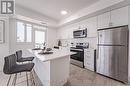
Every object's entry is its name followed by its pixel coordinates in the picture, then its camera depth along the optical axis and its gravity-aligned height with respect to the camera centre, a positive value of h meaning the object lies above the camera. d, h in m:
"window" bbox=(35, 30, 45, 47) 3.86 +0.34
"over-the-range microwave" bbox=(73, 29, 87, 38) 2.85 +0.46
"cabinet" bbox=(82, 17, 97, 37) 2.50 +0.75
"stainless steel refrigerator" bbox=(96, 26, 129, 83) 1.62 -0.34
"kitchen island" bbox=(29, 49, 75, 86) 1.27 -0.73
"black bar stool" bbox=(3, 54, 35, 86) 1.09 -0.55
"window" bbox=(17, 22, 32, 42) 3.16 +0.58
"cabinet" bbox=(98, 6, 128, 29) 1.77 +0.82
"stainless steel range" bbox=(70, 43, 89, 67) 2.67 -0.66
